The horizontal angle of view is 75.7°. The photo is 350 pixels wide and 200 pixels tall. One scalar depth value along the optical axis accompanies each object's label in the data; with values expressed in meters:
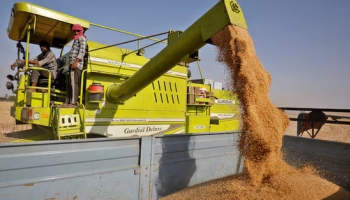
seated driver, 4.00
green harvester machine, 2.93
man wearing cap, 3.87
